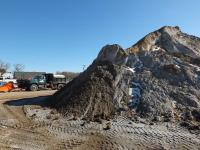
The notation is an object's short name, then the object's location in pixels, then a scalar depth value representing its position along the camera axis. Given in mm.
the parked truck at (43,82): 16029
